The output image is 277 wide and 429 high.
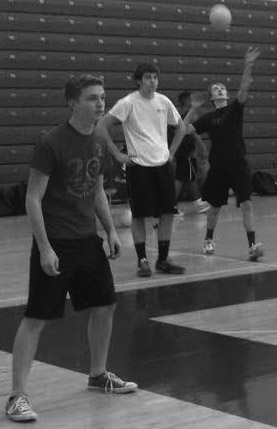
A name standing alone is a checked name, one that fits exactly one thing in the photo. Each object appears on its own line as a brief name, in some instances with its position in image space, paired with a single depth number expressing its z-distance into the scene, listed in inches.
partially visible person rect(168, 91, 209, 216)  875.8
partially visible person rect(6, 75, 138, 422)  287.2
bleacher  974.8
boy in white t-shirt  526.6
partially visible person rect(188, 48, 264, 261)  589.7
